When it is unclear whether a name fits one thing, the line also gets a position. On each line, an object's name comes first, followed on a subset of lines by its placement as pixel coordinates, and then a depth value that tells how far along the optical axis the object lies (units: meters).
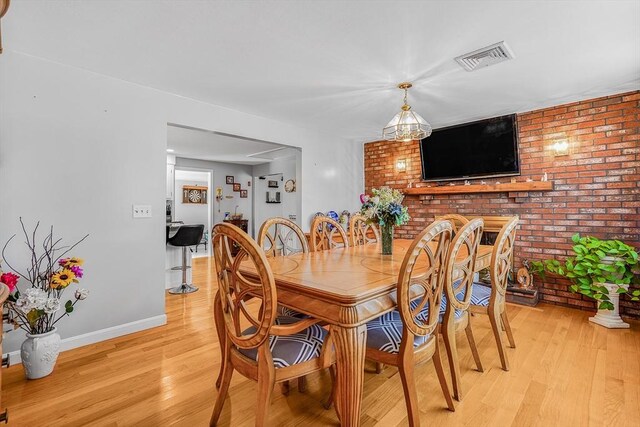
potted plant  2.73
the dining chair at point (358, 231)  2.88
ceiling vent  2.17
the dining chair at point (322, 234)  2.49
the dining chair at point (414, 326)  1.33
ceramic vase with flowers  1.95
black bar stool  3.91
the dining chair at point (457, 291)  1.58
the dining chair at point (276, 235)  2.08
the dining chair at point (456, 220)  3.00
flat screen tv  3.64
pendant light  2.71
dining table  1.21
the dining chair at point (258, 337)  1.19
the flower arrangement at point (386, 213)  2.04
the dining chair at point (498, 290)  1.98
